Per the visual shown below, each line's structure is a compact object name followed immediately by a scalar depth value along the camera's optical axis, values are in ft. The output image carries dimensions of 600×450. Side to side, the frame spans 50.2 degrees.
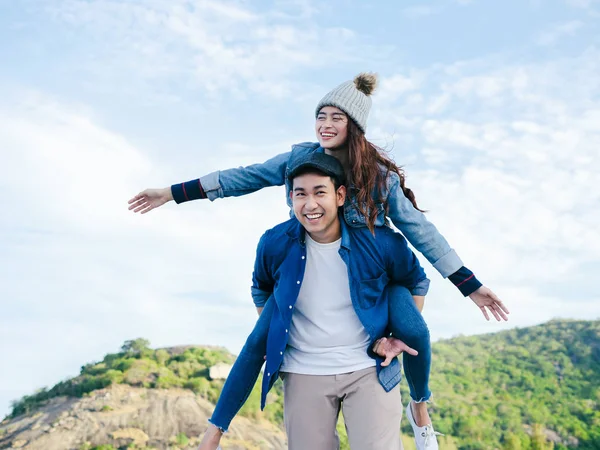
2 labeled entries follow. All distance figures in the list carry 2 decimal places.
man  10.37
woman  10.78
